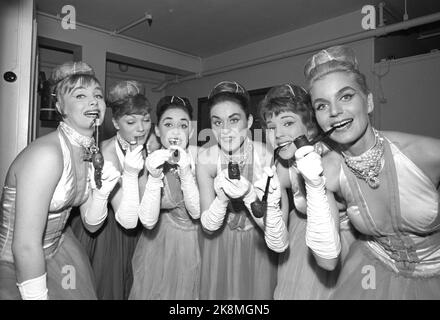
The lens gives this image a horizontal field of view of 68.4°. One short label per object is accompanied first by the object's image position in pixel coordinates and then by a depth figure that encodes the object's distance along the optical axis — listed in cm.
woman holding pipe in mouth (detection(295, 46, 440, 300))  129
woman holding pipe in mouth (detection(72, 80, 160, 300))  183
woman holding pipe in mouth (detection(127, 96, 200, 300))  183
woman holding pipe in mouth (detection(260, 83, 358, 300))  164
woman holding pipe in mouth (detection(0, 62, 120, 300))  127
